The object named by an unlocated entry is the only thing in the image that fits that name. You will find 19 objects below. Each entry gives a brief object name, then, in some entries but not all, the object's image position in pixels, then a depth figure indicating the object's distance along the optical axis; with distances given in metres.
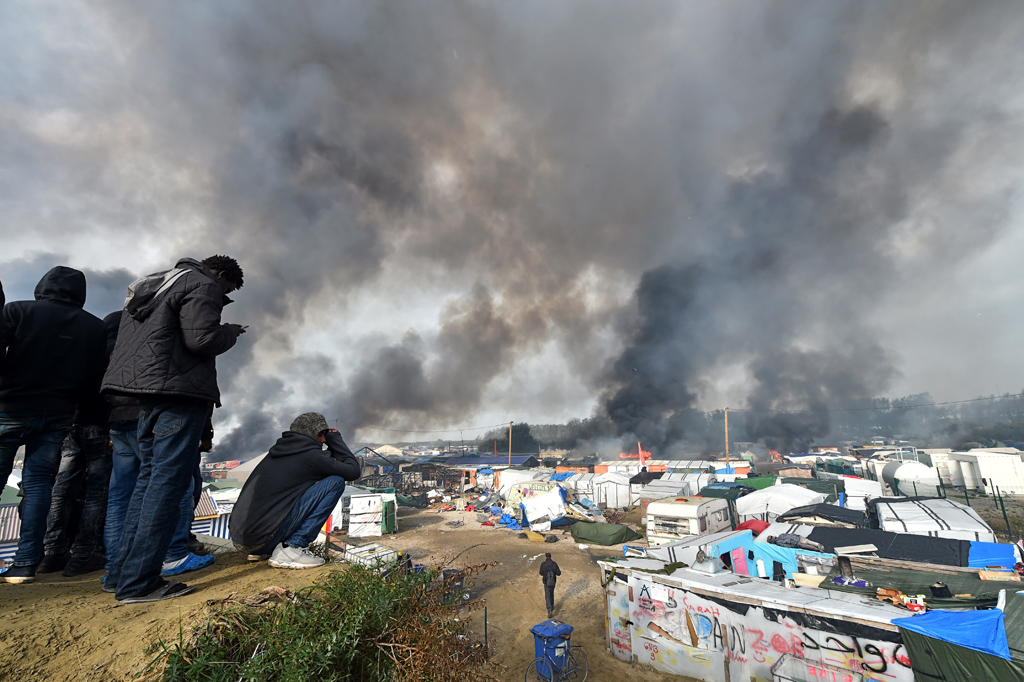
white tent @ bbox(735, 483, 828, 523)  22.06
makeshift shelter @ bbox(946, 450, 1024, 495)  32.56
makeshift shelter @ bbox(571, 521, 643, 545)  23.80
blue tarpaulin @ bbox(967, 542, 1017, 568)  11.91
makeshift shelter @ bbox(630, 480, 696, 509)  29.26
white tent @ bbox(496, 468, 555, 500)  38.45
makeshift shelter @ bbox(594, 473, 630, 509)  35.41
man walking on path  15.08
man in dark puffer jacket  2.81
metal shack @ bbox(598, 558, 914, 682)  7.87
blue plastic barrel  10.38
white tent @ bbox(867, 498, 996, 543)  14.13
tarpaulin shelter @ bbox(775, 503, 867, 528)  17.39
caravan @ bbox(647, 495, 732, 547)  19.52
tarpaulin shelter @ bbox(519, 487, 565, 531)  28.31
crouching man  3.73
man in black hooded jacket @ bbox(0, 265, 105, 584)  3.46
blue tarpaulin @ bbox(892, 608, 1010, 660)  6.70
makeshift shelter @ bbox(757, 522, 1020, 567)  12.09
